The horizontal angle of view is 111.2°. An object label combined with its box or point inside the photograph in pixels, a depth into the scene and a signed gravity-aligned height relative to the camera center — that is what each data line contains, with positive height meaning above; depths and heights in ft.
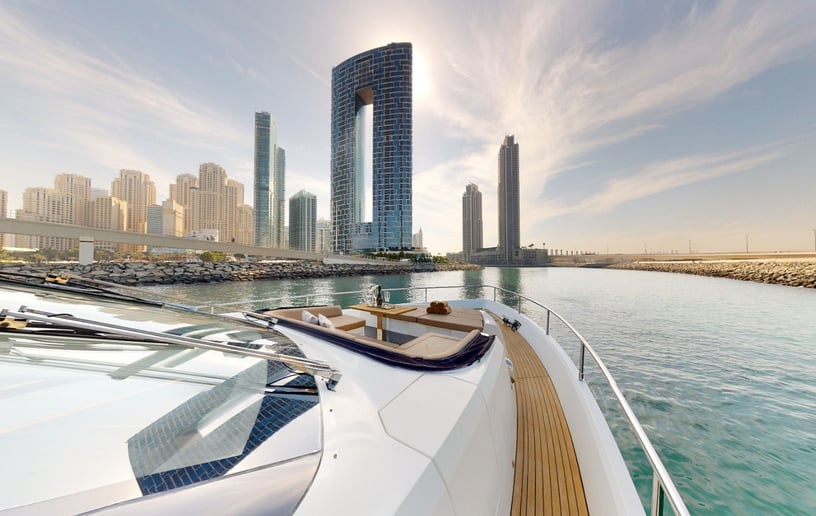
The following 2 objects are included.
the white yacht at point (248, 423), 2.16 -1.67
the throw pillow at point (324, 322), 8.71 -1.82
